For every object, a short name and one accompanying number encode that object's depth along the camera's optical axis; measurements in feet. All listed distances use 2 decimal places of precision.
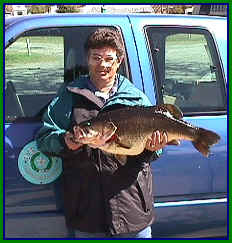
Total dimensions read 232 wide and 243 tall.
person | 8.23
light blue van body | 9.70
